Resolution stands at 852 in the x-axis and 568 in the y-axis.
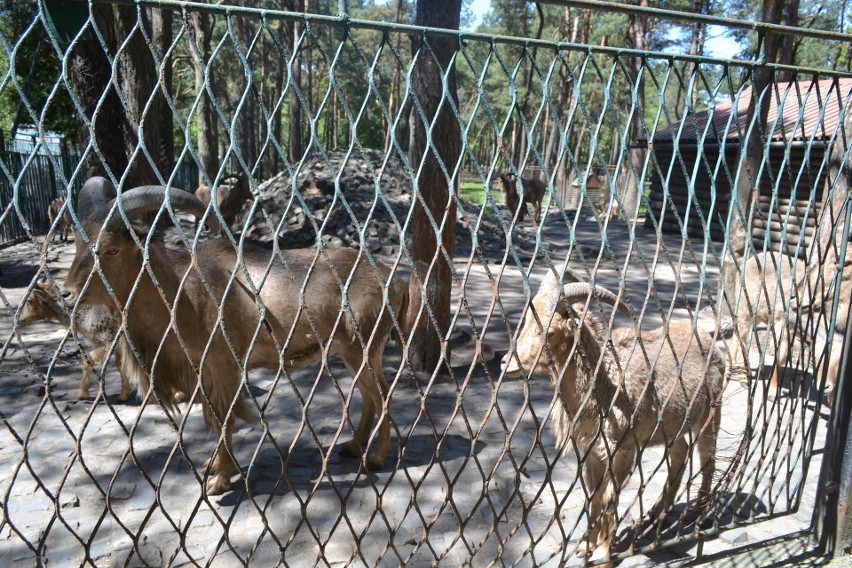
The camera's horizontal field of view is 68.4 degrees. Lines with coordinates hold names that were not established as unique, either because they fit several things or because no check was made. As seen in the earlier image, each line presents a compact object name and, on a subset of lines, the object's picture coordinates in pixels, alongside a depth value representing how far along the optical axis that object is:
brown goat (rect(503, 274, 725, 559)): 3.29
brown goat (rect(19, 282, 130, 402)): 5.17
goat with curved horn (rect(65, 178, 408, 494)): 3.54
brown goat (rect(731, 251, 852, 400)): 6.30
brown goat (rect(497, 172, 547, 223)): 19.88
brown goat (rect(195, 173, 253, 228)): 15.47
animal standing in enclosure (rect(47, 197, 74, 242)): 13.29
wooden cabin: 15.02
